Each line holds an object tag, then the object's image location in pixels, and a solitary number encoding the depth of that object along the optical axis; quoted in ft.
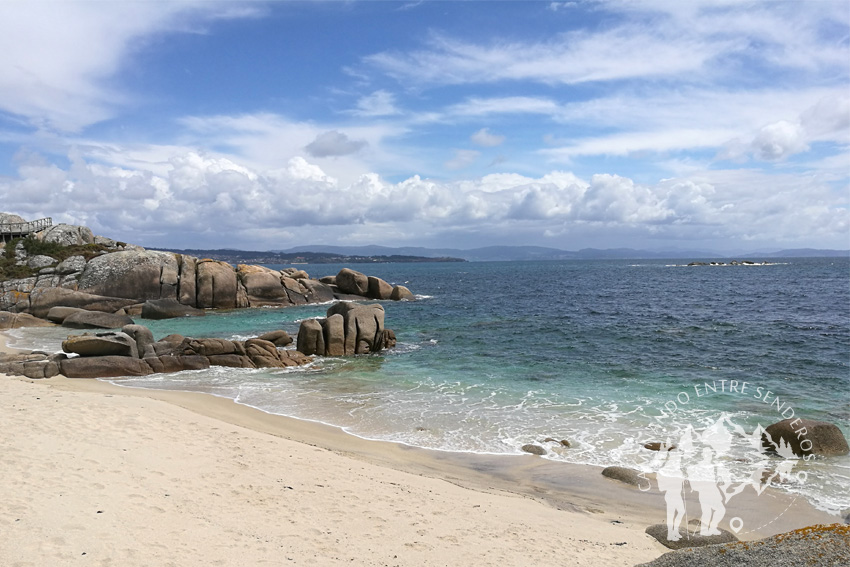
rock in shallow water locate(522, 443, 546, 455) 40.45
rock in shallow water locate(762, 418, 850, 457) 39.52
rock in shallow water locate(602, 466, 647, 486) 34.94
